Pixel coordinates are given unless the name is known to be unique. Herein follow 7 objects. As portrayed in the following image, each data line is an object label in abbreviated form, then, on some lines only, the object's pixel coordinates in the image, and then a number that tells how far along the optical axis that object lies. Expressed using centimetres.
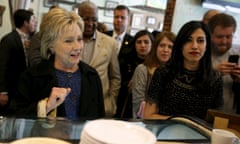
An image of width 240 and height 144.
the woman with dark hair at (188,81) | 148
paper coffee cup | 85
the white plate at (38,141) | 70
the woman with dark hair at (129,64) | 236
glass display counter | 91
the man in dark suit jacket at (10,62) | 241
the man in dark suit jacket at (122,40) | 241
